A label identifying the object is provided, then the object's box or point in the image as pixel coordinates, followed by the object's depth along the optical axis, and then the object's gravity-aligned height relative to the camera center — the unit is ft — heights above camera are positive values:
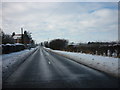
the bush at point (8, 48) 116.44 -2.61
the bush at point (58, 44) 228.76 +1.55
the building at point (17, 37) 457.02 +23.72
